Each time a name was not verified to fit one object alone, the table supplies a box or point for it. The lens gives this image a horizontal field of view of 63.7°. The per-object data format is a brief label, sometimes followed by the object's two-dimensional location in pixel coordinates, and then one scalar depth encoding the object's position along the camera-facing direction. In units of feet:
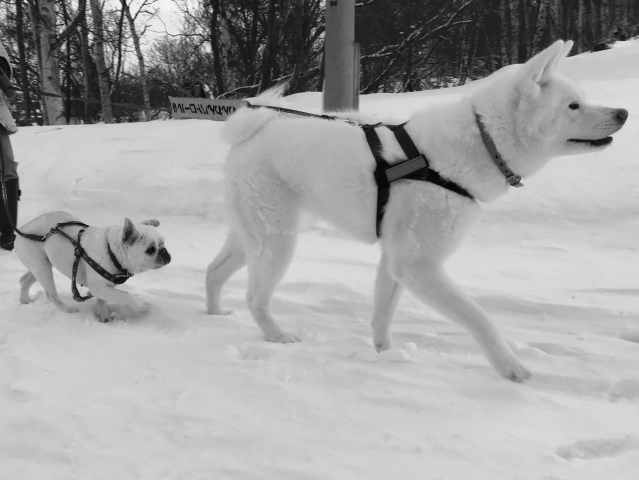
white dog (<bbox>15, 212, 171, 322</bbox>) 10.75
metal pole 17.84
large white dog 7.70
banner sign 13.07
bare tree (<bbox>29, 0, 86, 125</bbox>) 38.93
